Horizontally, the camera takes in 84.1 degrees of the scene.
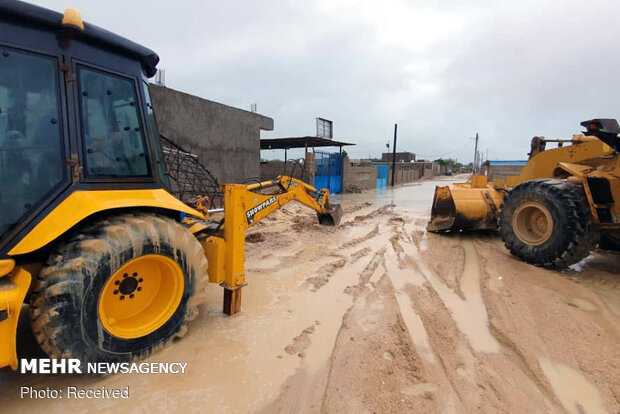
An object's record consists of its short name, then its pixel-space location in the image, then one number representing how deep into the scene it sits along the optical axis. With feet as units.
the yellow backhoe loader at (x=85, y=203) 6.52
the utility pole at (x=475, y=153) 152.05
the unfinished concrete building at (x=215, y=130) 27.48
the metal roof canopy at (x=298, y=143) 51.85
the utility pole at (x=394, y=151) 89.20
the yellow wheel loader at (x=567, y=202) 14.16
